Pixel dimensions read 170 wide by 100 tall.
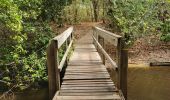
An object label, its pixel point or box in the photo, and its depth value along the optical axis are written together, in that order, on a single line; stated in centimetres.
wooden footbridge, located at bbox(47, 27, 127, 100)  495
